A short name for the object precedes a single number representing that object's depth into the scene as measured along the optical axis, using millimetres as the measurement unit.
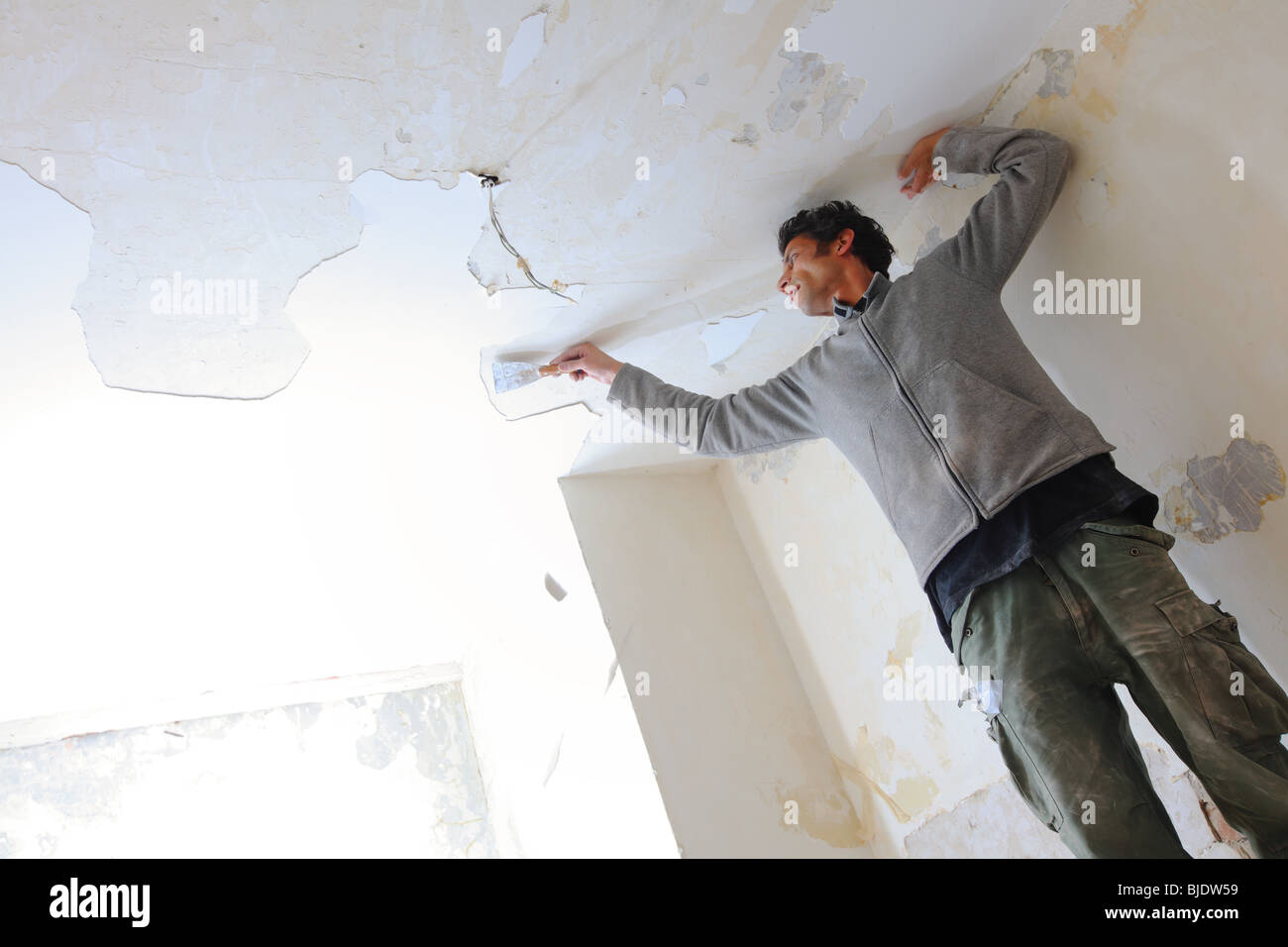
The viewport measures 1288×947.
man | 1313
